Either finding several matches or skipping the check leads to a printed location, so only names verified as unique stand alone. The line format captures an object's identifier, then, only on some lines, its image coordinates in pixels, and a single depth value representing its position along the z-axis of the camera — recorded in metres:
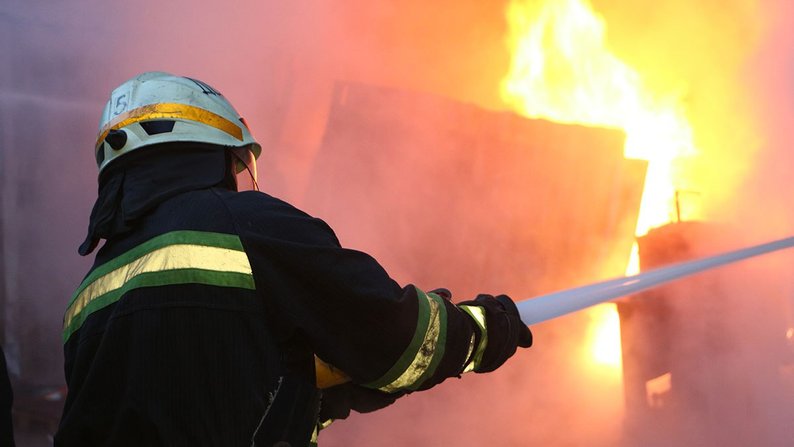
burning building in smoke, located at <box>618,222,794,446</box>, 5.74
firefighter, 3.30
